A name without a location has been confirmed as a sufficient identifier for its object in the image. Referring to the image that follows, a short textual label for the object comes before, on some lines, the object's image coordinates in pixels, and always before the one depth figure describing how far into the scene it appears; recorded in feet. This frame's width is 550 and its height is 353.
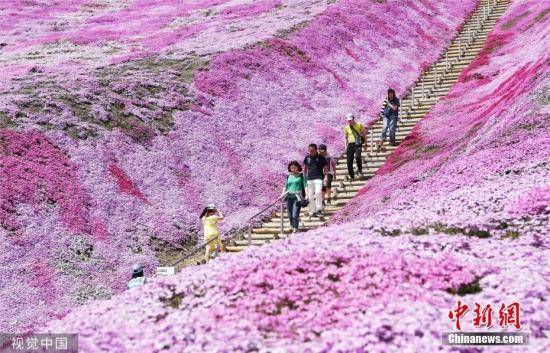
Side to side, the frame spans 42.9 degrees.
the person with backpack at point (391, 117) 114.21
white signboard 57.31
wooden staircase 90.27
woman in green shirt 79.82
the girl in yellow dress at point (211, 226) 79.20
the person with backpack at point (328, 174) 87.50
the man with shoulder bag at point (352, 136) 99.09
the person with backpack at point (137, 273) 61.87
